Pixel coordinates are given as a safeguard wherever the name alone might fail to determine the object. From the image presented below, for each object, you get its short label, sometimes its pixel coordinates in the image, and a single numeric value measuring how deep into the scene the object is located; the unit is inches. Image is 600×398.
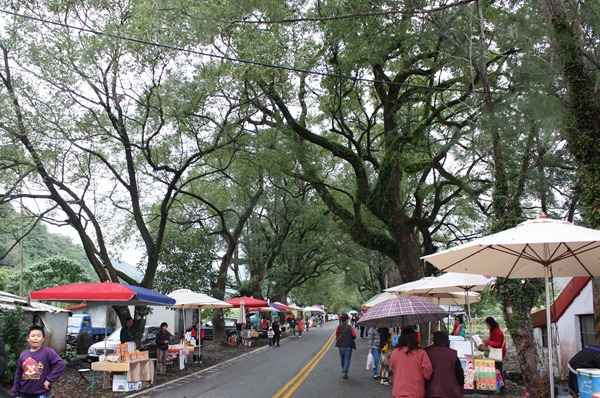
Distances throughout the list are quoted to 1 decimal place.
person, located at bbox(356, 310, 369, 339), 1417.1
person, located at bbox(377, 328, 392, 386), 500.1
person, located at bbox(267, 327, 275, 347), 1092.5
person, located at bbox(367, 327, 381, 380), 525.3
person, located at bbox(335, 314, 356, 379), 510.6
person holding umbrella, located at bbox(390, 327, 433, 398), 232.2
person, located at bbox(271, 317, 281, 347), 1102.4
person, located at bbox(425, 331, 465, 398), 229.0
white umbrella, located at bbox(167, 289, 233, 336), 685.3
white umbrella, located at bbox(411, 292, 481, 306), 556.5
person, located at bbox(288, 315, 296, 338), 1589.7
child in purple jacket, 253.6
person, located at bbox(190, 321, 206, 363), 721.6
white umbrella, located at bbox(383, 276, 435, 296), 491.7
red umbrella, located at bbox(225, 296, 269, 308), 1027.7
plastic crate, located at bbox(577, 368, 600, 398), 191.9
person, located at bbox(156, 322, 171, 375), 592.6
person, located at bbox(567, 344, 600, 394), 211.8
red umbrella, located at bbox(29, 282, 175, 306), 446.3
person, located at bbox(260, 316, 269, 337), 1309.1
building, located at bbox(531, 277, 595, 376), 514.9
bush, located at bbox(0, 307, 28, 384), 482.3
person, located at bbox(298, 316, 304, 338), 1611.1
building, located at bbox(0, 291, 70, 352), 534.0
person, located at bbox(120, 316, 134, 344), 538.3
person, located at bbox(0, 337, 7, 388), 256.2
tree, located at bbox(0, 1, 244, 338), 545.0
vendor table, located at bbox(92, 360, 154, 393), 459.2
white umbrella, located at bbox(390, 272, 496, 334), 427.8
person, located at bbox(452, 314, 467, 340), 630.5
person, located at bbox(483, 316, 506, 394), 423.8
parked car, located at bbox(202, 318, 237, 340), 1260.2
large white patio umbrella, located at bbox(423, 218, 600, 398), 220.7
